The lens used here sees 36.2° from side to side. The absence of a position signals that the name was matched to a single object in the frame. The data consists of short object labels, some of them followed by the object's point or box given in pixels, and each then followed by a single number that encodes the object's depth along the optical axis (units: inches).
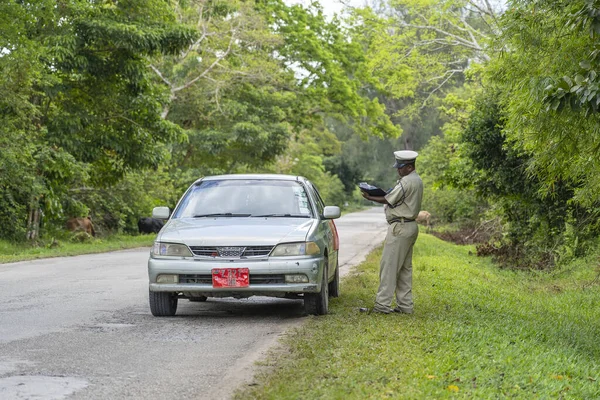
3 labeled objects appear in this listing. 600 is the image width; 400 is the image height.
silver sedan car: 416.8
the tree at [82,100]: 904.3
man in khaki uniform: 443.8
